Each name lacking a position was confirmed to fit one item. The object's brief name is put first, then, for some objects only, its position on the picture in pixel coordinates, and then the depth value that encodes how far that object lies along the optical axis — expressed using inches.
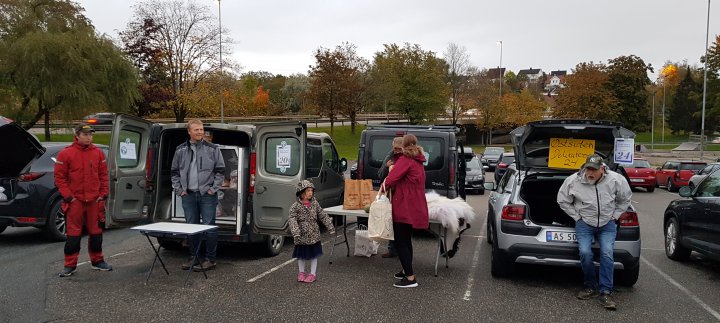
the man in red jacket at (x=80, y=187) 245.9
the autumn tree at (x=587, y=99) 1967.3
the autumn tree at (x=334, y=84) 1668.3
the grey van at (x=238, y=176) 270.5
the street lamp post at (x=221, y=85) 1264.3
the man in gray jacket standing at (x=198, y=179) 258.8
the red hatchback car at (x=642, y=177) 795.4
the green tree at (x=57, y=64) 1022.4
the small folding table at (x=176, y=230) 223.9
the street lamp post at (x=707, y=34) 1481.3
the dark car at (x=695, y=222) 257.1
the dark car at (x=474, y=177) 710.5
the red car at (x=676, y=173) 817.5
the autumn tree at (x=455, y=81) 2221.9
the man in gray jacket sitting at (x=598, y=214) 217.0
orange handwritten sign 292.0
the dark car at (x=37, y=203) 315.6
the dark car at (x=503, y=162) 855.7
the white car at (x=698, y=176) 722.3
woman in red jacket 228.7
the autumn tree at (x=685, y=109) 3019.2
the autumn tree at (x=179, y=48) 1279.5
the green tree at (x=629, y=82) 2406.5
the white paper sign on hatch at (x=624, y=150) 273.9
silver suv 228.1
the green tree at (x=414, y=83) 1820.9
